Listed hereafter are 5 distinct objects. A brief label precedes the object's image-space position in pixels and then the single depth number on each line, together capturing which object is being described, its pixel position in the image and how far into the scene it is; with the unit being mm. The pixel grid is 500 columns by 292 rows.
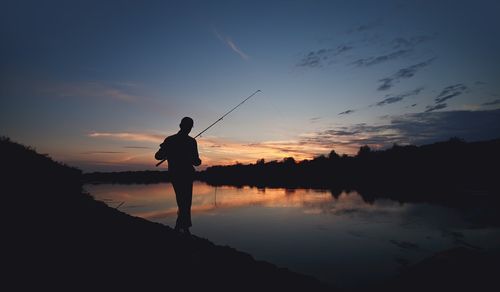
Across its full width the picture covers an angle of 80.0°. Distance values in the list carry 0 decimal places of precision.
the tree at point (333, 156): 133600
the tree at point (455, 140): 98900
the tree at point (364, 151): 125900
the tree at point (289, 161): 158225
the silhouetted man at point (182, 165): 6590
